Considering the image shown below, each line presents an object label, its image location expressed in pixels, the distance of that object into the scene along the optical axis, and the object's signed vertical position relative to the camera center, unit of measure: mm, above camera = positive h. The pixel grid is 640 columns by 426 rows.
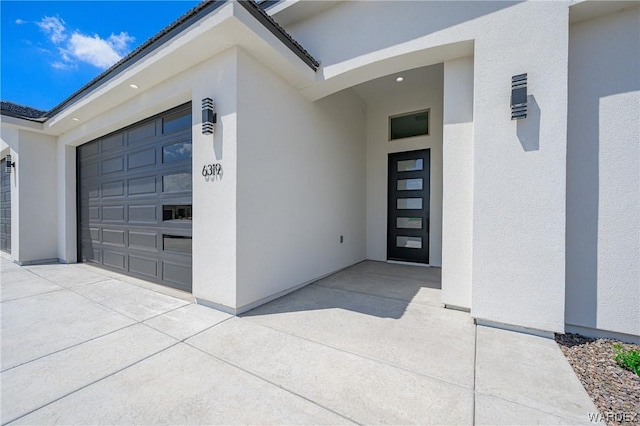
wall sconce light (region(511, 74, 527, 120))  2604 +1168
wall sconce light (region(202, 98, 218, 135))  3211 +1185
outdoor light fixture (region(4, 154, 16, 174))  6110 +1067
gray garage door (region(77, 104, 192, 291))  4016 +163
